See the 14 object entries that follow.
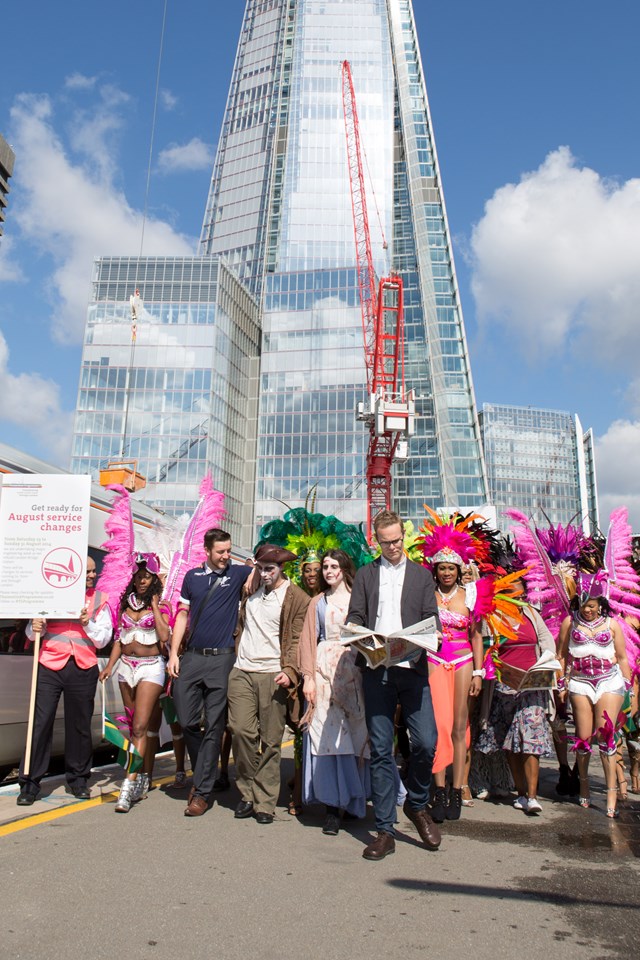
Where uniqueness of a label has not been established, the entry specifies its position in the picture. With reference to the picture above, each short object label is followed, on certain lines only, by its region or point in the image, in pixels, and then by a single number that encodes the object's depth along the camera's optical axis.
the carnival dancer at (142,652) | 6.10
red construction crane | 73.19
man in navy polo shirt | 5.73
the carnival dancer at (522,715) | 6.24
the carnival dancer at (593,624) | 6.36
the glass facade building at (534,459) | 123.62
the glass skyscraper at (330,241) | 82.81
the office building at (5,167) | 84.00
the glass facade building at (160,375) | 78.69
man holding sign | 6.10
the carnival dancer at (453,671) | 5.75
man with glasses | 4.91
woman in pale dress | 5.45
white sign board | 6.22
